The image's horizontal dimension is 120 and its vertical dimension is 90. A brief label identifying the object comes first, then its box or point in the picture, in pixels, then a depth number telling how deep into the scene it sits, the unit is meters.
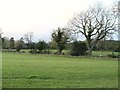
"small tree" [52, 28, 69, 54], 66.42
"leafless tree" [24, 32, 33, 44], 99.06
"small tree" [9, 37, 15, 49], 96.40
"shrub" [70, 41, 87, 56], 60.20
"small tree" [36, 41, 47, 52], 73.79
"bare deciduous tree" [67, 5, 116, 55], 61.83
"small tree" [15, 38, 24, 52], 88.74
